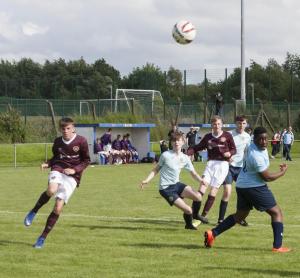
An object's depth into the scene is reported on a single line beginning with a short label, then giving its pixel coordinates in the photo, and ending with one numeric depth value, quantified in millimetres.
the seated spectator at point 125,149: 36906
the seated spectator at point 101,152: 35875
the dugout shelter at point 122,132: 36219
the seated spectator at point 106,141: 36100
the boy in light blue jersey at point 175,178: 11898
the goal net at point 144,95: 48891
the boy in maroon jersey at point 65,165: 10320
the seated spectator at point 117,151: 36531
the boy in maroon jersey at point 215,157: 12734
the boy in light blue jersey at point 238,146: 13383
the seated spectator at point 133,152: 37406
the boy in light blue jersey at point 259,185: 9711
